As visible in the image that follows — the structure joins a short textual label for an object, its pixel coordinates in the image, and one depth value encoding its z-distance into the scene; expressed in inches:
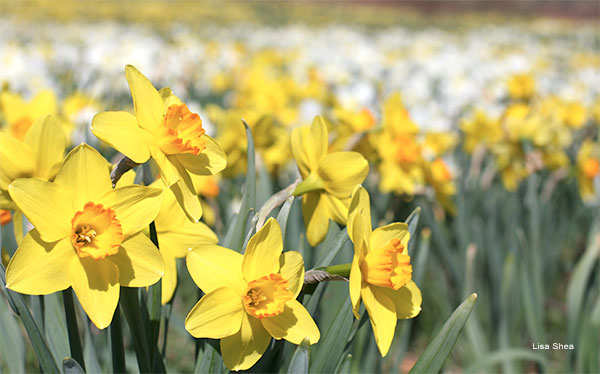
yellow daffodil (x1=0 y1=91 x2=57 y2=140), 57.9
